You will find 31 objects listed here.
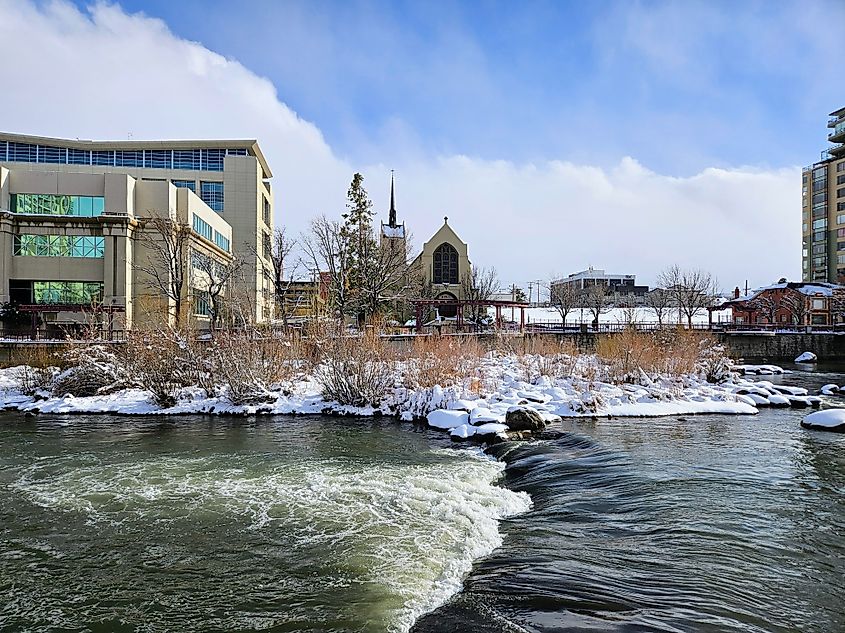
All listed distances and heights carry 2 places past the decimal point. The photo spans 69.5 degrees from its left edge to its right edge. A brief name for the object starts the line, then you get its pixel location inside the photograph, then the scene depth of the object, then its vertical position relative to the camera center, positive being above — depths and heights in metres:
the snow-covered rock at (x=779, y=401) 21.19 -2.56
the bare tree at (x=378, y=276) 41.38 +3.68
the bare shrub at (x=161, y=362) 22.50 -1.31
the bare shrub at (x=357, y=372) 21.59 -1.58
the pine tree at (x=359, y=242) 43.06 +6.43
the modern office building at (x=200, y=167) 59.81 +16.17
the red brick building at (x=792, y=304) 64.19 +2.56
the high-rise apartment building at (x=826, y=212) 87.94 +17.18
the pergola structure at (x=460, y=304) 44.94 +1.87
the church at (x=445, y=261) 78.44 +8.70
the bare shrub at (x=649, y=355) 24.41 -1.12
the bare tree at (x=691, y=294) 66.62 +3.88
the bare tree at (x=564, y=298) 71.49 +3.77
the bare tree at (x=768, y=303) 66.37 +2.74
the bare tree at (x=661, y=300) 73.44 +3.49
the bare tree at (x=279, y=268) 39.16 +4.38
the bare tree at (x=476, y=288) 70.69 +4.88
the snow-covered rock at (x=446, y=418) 18.17 -2.77
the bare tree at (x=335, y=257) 41.81 +5.15
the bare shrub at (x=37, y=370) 24.06 -1.75
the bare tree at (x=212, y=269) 46.06 +4.75
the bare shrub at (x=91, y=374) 23.55 -1.82
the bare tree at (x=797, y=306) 63.50 +2.34
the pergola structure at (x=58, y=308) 43.15 +1.40
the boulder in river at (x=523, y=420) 16.64 -2.56
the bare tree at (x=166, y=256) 42.19 +5.26
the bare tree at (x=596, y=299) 68.39 +3.49
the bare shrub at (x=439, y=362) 22.42 -1.32
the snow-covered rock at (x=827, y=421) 16.17 -2.53
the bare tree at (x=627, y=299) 96.35 +4.61
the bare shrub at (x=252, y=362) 22.02 -1.31
